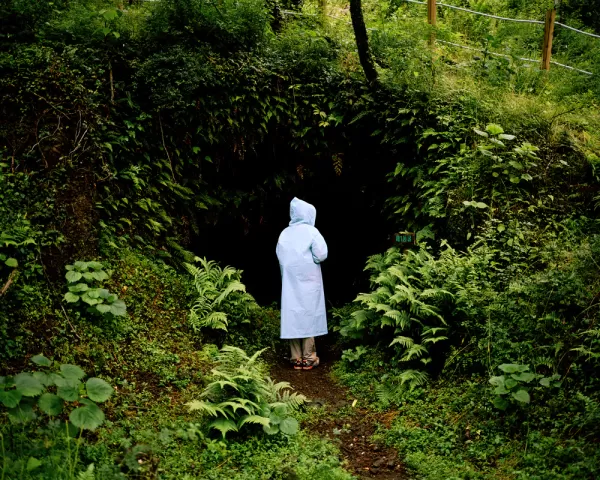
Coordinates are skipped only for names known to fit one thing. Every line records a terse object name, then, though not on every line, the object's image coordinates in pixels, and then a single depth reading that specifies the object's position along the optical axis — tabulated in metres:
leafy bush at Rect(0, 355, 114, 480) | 4.00
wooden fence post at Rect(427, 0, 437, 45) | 11.21
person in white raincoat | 8.43
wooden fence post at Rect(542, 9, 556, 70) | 11.43
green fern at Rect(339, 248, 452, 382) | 7.08
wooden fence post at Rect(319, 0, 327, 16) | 11.58
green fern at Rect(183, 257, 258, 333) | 7.61
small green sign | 8.82
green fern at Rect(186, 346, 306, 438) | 5.60
